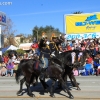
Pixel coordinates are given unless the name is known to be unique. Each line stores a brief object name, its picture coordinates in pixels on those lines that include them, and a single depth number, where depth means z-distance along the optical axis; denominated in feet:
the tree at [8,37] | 177.19
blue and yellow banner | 82.31
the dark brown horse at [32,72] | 29.55
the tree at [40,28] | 240.32
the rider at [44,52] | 29.70
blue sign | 80.30
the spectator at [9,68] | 58.59
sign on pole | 88.22
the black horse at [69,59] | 29.71
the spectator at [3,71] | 59.16
